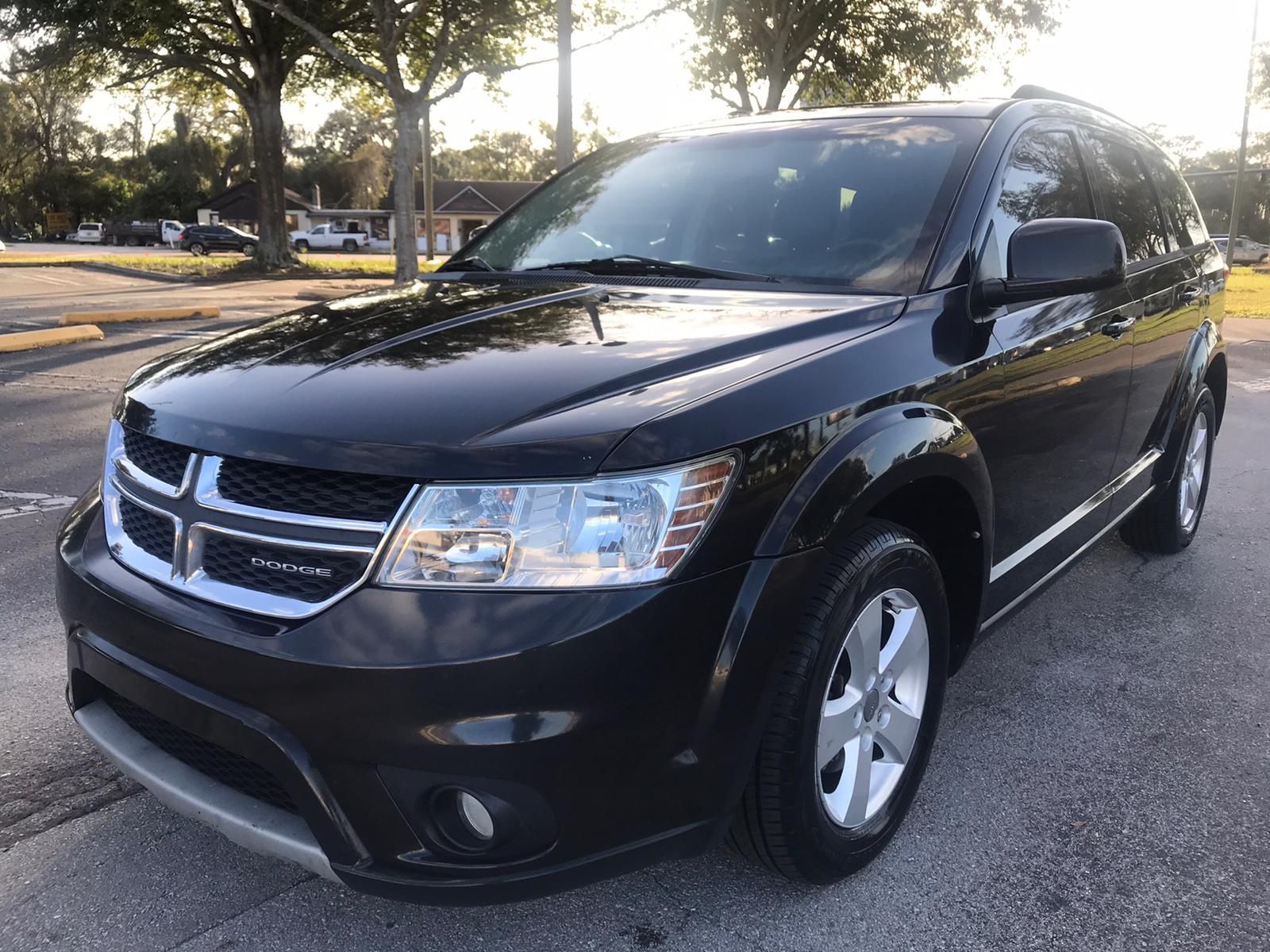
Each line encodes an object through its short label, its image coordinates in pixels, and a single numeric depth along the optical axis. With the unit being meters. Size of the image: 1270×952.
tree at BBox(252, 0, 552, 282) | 19.95
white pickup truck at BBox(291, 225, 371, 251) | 58.22
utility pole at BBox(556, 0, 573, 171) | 13.84
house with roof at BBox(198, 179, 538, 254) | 72.62
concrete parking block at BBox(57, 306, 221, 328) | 12.81
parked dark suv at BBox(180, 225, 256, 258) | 48.53
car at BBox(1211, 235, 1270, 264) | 47.47
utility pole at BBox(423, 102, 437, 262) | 31.86
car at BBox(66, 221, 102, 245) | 67.00
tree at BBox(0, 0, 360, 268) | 23.23
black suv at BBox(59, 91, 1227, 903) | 1.72
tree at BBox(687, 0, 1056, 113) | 23.95
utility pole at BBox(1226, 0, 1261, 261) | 28.11
